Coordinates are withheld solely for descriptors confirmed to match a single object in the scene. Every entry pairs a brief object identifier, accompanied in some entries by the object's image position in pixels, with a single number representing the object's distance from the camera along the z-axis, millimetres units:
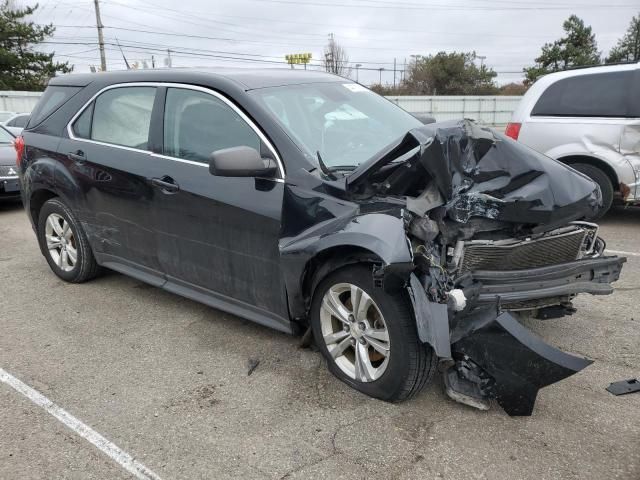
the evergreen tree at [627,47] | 46894
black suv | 2738
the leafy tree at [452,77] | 51188
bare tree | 53312
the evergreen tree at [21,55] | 35906
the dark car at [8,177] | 8805
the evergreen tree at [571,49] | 45188
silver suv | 6355
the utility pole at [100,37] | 38188
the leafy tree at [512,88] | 50538
